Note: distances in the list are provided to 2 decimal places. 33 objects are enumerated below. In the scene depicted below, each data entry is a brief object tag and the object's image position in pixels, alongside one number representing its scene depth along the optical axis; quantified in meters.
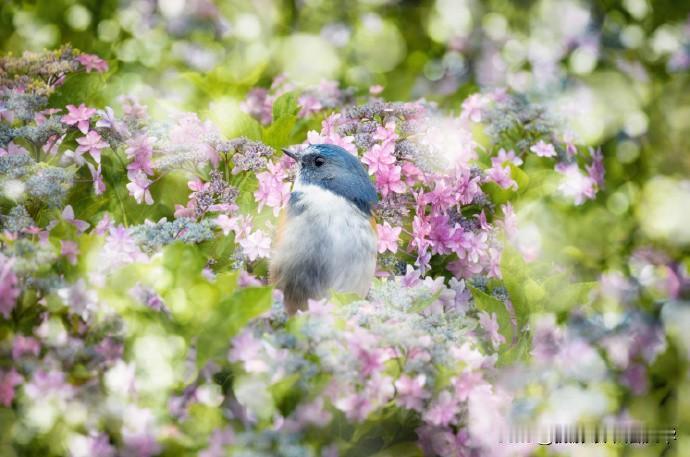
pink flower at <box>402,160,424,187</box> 5.45
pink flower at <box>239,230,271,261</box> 4.90
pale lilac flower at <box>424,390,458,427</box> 3.65
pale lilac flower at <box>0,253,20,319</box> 3.57
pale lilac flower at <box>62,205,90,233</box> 4.60
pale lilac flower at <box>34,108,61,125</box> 5.28
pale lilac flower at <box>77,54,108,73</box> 6.22
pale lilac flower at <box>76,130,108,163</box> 5.21
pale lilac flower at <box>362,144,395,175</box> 5.34
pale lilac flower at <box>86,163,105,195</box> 5.23
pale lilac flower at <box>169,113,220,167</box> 5.19
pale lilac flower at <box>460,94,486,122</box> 6.45
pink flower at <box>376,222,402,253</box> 5.28
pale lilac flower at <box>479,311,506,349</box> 4.67
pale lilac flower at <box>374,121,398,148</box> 5.41
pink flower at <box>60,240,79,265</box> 3.79
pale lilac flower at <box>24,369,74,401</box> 3.42
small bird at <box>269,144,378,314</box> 5.00
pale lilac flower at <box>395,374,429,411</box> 3.62
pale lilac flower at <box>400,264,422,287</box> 4.82
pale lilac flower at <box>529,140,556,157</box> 6.24
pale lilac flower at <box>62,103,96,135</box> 5.16
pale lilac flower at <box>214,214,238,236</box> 4.80
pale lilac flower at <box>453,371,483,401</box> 3.75
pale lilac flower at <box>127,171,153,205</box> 5.24
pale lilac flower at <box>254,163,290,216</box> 5.27
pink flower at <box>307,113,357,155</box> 5.42
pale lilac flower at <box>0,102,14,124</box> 5.20
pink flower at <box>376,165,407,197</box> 5.36
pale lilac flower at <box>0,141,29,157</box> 4.96
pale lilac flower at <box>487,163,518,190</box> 5.79
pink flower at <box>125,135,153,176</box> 5.27
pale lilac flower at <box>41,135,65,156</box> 5.21
